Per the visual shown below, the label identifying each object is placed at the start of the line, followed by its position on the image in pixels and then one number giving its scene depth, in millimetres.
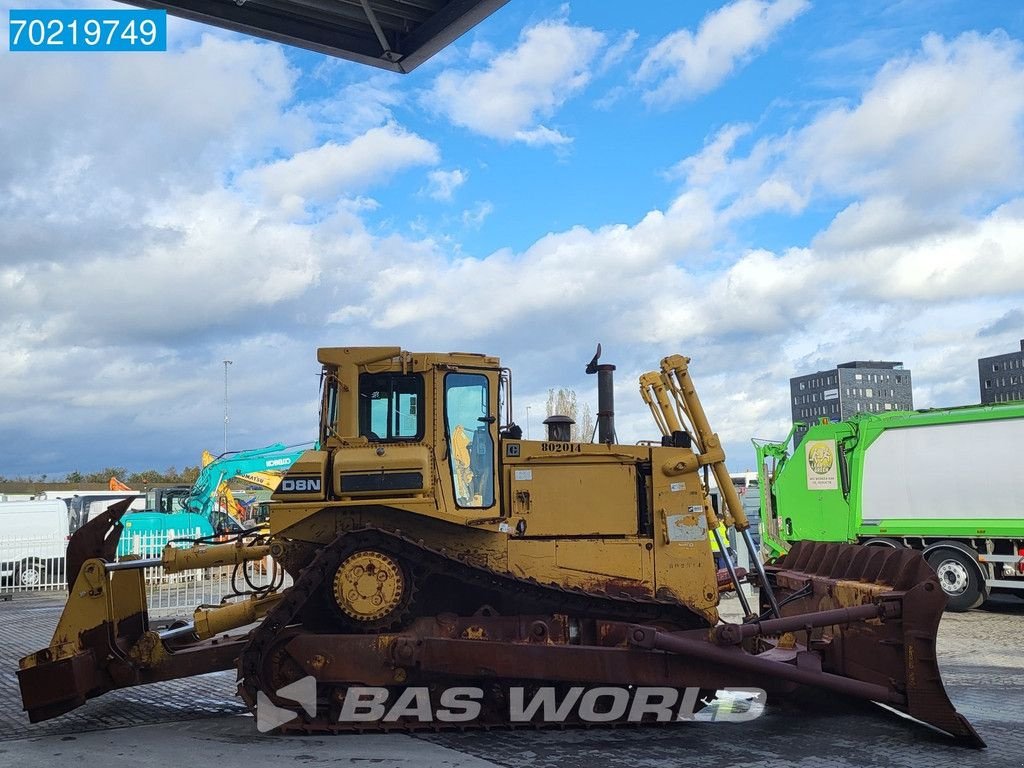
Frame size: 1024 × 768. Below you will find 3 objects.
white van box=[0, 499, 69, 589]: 21922
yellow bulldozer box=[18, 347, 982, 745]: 7766
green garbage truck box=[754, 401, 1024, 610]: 15492
